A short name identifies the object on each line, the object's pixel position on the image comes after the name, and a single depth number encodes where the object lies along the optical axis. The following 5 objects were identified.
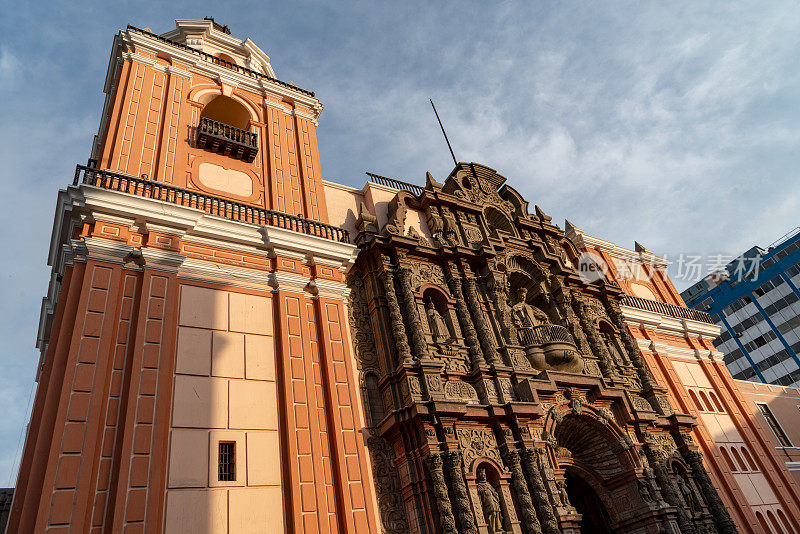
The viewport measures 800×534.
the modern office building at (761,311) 45.72
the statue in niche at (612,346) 18.13
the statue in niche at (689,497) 14.60
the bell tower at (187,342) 8.00
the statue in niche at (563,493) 11.84
